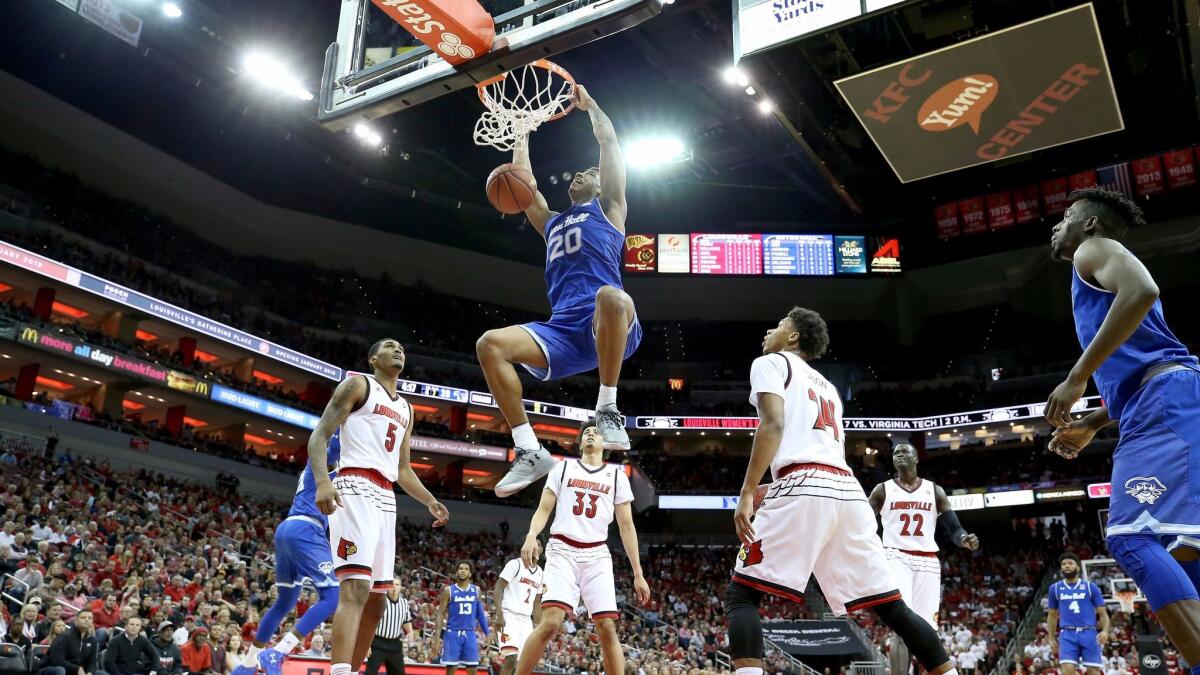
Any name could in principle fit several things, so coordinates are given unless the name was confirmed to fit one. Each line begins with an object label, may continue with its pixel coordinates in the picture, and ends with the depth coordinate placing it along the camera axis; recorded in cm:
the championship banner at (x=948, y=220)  3462
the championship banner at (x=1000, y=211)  3278
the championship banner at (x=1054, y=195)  3116
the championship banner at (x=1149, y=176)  2953
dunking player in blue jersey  536
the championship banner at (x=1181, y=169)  2927
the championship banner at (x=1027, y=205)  3186
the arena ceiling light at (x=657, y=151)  2717
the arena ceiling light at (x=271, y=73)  2344
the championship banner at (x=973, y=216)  3359
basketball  586
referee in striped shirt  812
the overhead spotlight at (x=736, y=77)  2076
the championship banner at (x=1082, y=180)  3044
